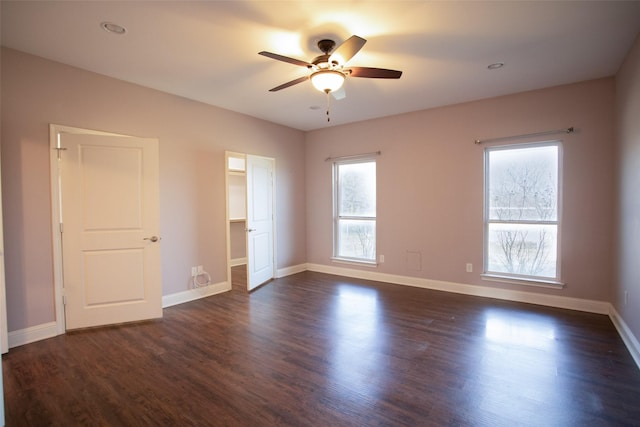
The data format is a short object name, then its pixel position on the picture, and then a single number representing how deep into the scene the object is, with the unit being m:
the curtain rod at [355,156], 5.36
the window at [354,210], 5.57
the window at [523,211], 4.03
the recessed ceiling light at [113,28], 2.52
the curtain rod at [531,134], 3.81
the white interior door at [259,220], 4.89
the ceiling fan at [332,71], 2.68
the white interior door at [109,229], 3.28
